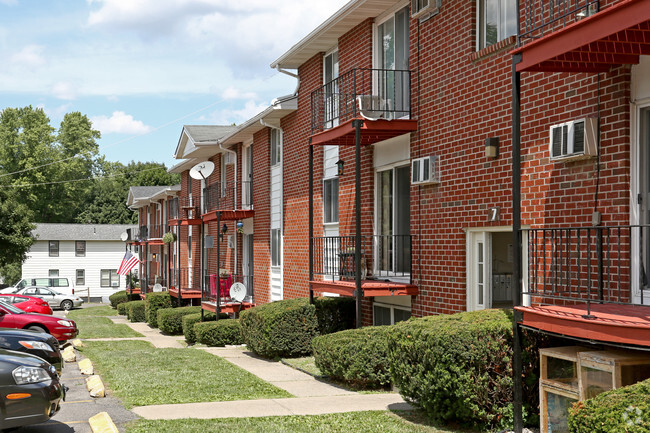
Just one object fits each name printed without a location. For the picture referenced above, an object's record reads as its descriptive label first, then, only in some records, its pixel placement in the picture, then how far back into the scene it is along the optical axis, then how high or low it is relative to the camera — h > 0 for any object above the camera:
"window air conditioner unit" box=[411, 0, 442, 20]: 13.19 +3.88
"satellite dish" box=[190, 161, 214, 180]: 25.06 +1.96
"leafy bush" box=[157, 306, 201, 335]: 27.83 -3.22
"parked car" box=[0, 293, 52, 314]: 30.47 -2.95
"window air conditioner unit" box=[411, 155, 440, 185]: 13.05 +1.02
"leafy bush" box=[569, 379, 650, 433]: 5.96 -1.50
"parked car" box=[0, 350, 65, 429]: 8.26 -1.80
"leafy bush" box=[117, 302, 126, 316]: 42.18 -4.46
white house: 62.00 -2.12
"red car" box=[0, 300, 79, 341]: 19.53 -2.40
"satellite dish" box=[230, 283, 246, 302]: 23.85 -1.96
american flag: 44.19 -2.01
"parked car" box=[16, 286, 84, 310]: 46.28 -4.22
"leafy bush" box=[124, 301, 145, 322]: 36.19 -3.89
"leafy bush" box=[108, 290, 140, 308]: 46.63 -4.22
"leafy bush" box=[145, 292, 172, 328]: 32.59 -3.20
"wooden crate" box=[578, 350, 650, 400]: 7.19 -1.37
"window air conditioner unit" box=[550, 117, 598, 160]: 9.13 +1.09
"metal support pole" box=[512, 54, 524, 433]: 8.47 -0.21
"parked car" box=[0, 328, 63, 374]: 12.17 -1.88
